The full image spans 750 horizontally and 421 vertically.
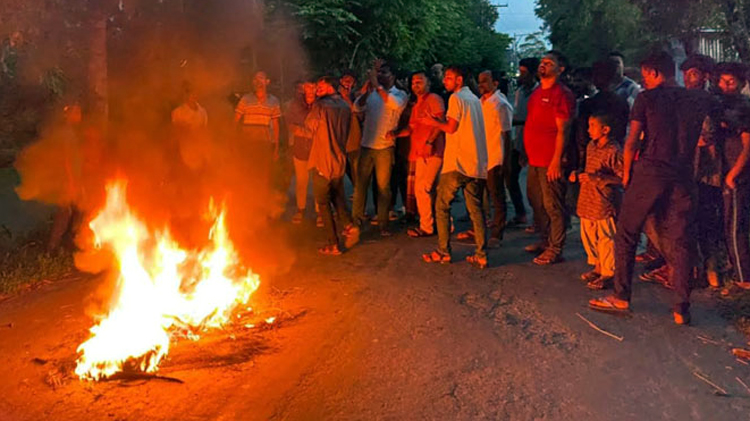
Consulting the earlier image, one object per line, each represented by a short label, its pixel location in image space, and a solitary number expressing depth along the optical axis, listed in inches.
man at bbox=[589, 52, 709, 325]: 199.8
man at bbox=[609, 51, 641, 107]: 267.7
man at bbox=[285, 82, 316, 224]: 334.3
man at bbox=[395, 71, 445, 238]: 276.2
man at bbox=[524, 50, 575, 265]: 253.3
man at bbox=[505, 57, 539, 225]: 324.5
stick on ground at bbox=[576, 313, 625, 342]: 194.7
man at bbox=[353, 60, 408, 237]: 310.3
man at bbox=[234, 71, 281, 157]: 343.3
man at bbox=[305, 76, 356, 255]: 281.0
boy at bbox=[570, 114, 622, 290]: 237.3
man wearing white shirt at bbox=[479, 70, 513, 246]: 295.9
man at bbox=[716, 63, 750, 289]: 221.9
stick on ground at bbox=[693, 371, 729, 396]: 160.9
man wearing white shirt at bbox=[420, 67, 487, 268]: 259.9
